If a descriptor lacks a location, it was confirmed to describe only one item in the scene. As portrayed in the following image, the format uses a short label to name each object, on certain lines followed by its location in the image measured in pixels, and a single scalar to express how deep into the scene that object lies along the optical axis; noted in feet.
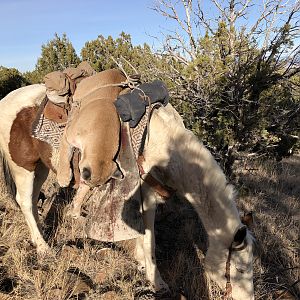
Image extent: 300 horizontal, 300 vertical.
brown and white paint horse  8.27
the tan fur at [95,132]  8.82
